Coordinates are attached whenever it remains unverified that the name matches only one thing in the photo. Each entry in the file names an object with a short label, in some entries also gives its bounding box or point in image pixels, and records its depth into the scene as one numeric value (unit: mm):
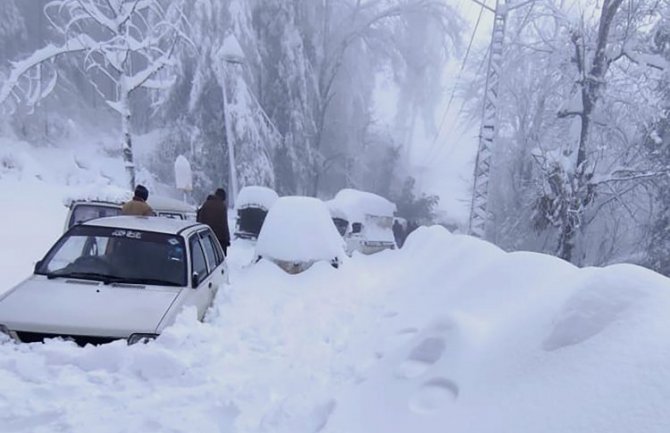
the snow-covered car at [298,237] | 8227
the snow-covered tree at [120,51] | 13805
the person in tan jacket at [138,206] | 6957
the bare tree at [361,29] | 30277
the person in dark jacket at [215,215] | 8953
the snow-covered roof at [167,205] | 9764
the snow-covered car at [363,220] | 14920
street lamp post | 20984
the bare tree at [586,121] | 13523
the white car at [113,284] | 3682
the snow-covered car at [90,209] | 7020
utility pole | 10578
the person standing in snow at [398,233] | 23219
